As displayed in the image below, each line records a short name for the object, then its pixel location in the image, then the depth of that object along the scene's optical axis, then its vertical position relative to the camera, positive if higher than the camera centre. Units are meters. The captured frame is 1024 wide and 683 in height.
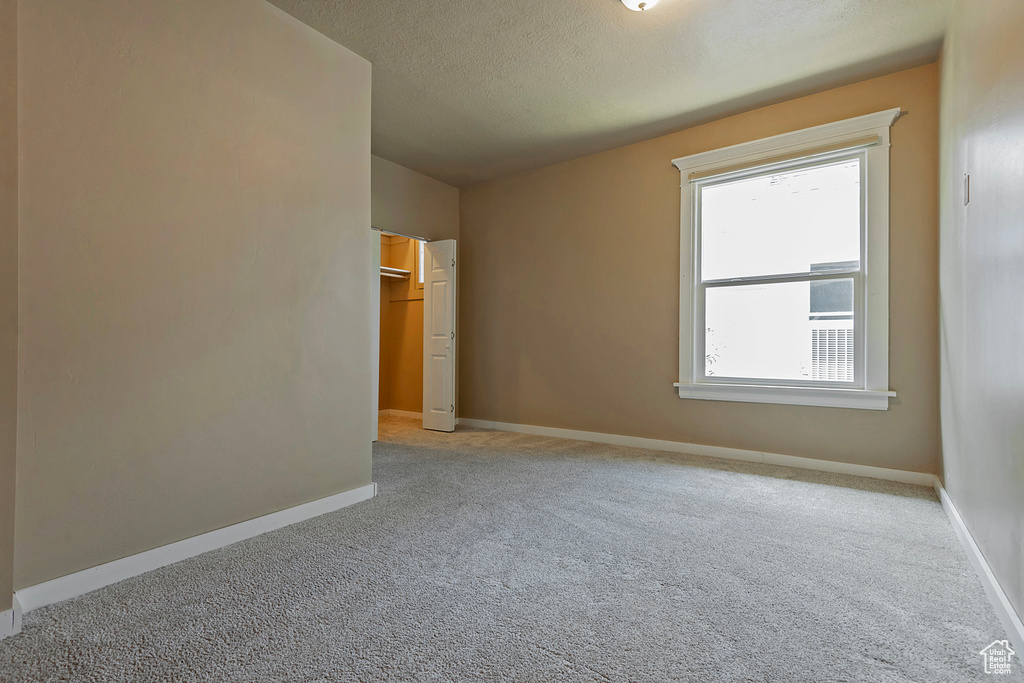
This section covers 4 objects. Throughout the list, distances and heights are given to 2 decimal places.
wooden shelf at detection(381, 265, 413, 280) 6.25 +0.88
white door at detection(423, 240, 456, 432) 5.48 +0.07
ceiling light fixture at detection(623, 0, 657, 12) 2.71 +1.86
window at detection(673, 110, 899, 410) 3.51 +0.60
